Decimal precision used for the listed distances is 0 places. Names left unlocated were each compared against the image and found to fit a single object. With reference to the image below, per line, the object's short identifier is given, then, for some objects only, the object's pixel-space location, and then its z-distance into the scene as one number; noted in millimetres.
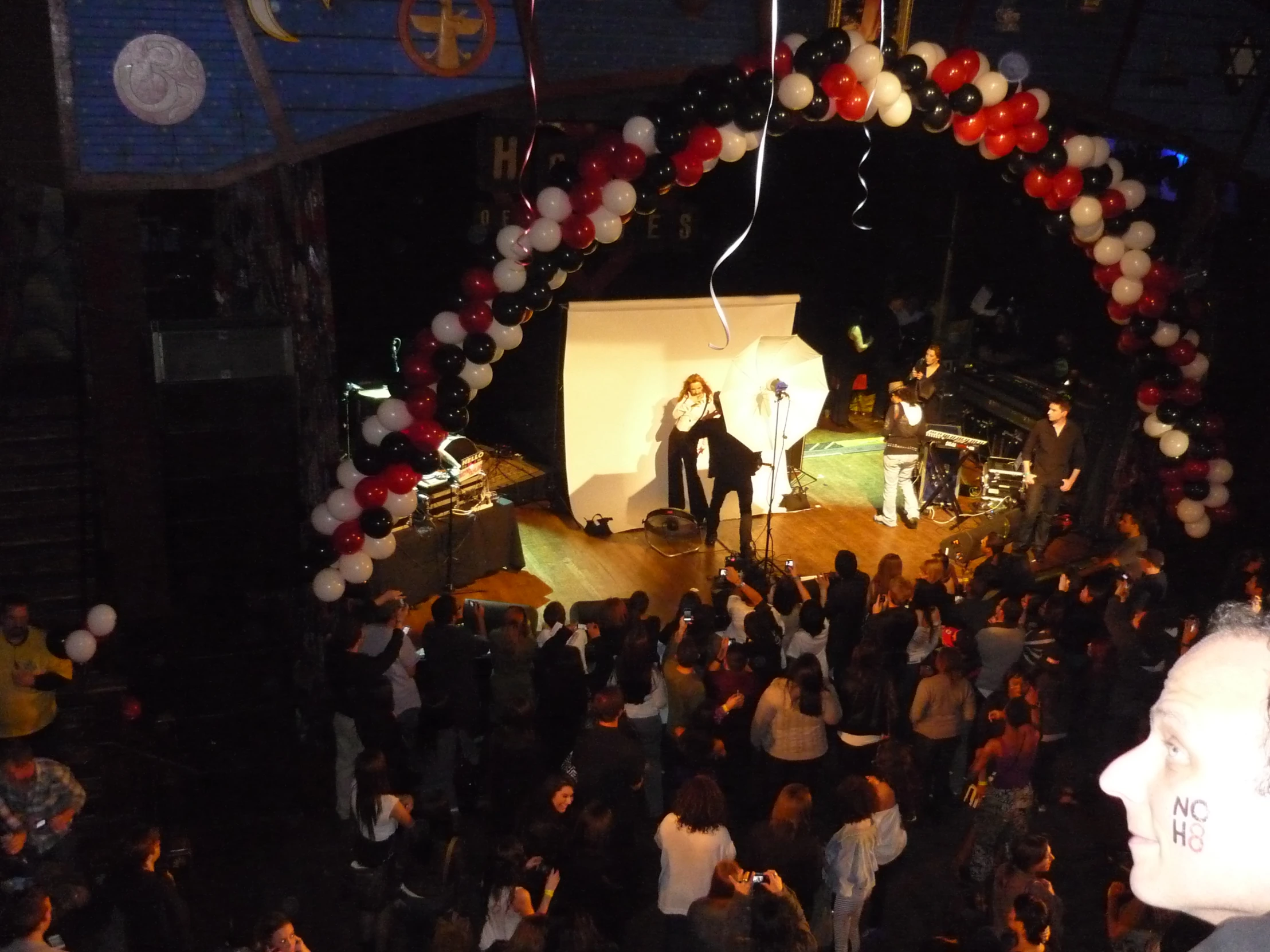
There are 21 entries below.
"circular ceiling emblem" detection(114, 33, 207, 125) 5805
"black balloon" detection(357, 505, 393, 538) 6625
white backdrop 9938
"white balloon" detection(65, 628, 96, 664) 5602
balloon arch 6418
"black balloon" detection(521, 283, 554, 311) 6672
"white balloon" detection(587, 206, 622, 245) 6539
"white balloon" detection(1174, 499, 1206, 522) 8461
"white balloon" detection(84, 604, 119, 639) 5738
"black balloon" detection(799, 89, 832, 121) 6512
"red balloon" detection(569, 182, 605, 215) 6457
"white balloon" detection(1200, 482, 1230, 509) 8391
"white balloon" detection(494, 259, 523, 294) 6598
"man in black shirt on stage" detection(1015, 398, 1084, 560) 9352
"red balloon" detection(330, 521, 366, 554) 6613
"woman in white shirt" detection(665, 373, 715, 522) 9781
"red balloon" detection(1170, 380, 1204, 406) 8211
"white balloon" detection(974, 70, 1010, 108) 6859
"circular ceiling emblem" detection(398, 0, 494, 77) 6152
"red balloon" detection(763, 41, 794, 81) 6434
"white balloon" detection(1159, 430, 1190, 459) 8273
